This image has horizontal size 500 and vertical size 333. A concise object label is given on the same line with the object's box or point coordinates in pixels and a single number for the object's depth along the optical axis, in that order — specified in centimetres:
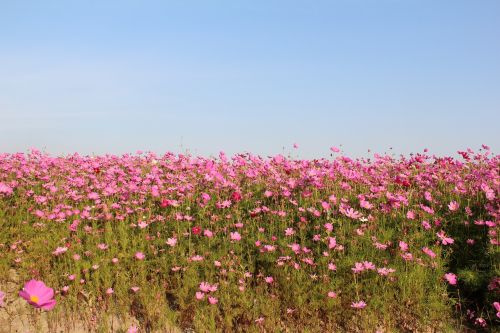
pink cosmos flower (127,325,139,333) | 454
